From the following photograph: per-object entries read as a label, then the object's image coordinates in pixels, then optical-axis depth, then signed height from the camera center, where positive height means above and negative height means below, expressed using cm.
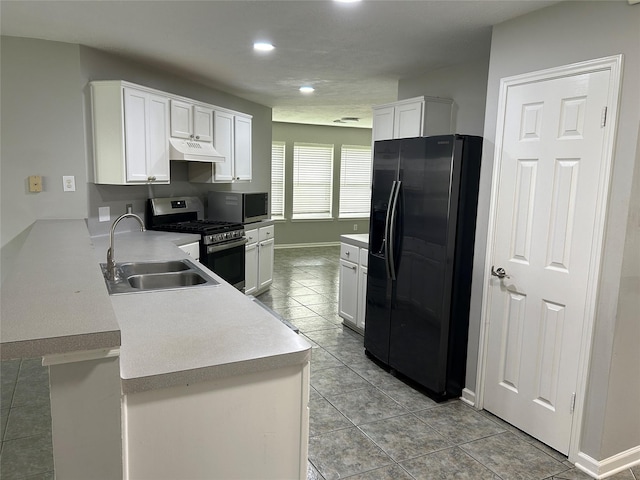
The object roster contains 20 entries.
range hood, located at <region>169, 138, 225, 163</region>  414 +25
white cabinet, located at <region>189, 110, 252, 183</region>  492 +31
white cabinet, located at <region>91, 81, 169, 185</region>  357 +35
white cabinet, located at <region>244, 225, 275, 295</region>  513 -93
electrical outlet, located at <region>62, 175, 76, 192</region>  354 -7
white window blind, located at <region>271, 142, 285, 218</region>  867 +0
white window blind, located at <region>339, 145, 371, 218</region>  941 +3
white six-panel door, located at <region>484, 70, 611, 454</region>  233 -32
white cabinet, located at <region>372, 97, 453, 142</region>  391 +59
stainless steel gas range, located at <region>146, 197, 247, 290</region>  426 -50
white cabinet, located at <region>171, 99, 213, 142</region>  420 +54
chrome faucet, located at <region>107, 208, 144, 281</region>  244 -49
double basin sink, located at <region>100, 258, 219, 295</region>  252 -56
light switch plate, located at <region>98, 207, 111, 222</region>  384 -33
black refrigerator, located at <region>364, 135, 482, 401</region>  292 -46
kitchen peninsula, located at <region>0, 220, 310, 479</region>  110 -58
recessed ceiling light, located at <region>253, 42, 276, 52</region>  336 +99
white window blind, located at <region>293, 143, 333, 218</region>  892 +2
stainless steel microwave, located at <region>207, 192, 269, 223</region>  502 -31
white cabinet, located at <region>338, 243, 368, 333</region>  417 -97
